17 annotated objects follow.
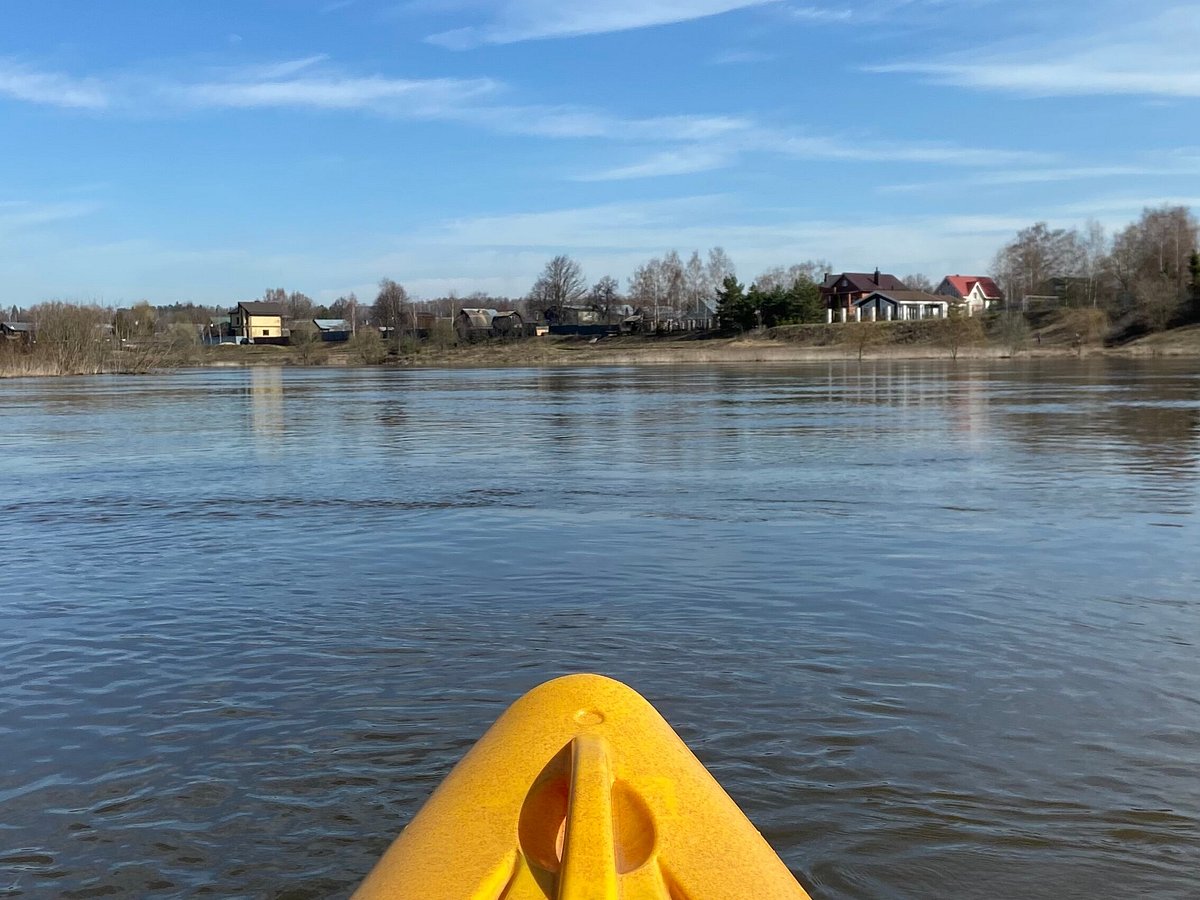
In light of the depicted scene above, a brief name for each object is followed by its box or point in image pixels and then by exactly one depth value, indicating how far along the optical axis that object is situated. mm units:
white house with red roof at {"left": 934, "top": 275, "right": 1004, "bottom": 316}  144125
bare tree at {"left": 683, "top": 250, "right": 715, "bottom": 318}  159625
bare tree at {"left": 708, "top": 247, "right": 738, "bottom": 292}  162625
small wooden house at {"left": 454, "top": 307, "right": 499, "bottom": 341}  139375
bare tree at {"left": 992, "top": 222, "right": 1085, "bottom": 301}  135500
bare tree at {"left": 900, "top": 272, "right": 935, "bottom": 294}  168750
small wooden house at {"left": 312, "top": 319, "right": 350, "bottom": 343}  154912
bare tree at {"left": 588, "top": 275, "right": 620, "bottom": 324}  160750
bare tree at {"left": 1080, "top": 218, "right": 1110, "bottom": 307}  117688
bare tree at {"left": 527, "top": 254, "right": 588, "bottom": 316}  160125
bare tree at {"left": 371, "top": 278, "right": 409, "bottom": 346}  160500
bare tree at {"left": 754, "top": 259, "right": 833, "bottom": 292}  160500
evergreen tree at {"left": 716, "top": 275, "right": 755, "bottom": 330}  121875
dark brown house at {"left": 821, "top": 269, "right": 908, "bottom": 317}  137250
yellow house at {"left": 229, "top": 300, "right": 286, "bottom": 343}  168000
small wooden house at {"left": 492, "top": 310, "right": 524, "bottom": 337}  138500
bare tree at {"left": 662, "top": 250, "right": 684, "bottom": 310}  161375
